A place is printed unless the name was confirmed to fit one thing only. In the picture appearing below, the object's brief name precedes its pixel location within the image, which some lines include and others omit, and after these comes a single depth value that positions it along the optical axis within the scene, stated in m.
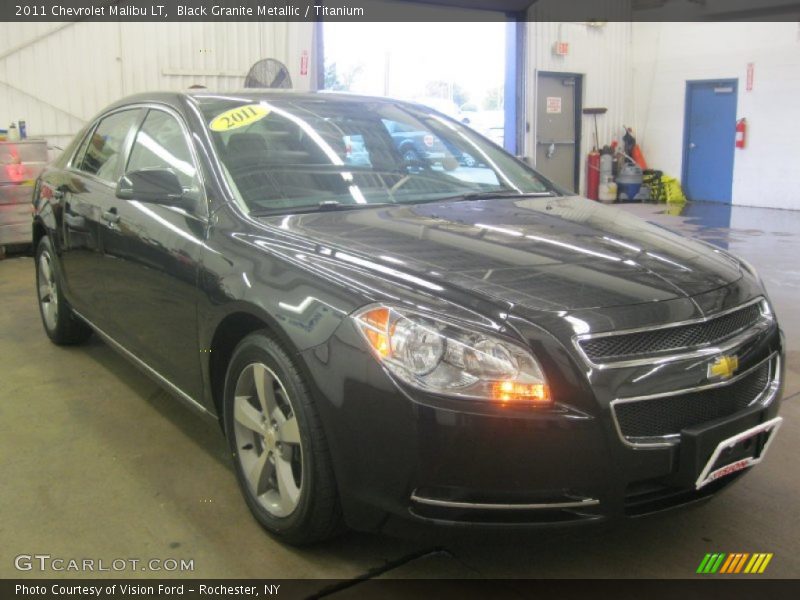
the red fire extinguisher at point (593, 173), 13.30
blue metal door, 12.41
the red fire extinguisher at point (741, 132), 11.98
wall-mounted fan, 8.71
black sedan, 1.78
